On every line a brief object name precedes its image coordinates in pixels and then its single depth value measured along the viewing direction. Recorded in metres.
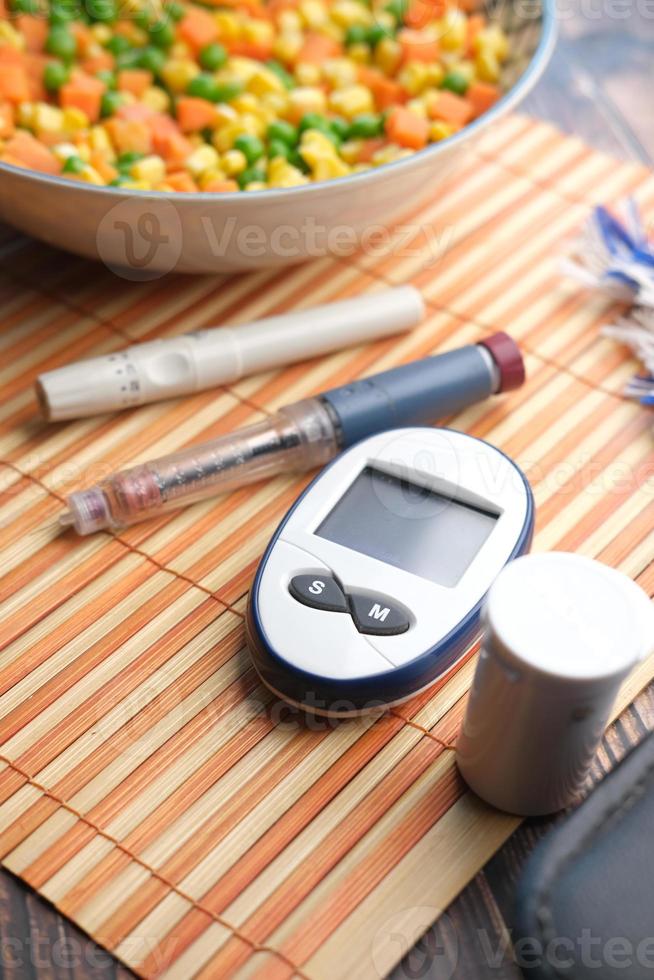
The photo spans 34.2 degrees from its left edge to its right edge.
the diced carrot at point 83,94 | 0.87
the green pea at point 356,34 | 0.95
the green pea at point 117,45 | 0.92
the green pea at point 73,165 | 0.79
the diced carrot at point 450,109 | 0.88
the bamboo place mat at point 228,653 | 0.53
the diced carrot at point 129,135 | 0.84
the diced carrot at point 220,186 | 0.80
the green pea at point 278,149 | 0.84
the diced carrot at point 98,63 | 0.91
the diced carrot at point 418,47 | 0.92
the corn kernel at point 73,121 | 0.85
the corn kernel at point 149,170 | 0.81
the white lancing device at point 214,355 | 0.76
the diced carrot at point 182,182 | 0.80
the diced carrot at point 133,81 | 0.90
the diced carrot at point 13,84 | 0.85
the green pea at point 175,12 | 0.94
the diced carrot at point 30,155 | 0.81
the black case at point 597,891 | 0.50
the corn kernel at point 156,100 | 0.89
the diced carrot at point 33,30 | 0.91
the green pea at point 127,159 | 0.83
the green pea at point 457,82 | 0.91
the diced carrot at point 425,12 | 0.96
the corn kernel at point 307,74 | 0.92
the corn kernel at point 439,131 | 0.86
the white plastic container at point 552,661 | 0.47
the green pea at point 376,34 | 0.95
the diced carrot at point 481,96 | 0.90
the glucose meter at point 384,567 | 0.57
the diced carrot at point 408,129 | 0.85
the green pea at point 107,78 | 0.89
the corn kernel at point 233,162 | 0.82
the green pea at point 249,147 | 0.83
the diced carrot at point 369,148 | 0.87
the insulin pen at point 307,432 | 0.70
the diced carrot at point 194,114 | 0.87
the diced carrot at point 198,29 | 0.93
